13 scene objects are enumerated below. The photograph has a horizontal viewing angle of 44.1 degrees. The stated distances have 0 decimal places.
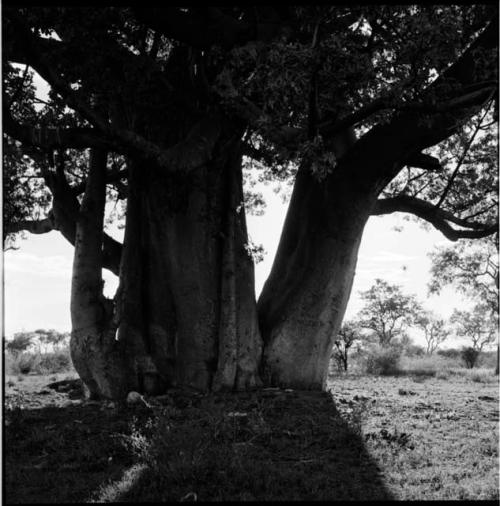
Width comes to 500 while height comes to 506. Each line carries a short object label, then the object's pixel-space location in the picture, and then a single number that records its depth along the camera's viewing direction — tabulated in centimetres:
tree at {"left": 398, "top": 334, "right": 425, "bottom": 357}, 4502
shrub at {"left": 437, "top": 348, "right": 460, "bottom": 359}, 4585
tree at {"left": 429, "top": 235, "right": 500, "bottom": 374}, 2291
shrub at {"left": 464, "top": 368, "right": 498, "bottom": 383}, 1770
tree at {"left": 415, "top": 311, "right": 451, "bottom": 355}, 4919
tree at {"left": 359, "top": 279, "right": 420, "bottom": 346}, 4188
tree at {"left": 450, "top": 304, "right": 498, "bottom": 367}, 4497
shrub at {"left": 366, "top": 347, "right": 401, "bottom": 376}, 2030
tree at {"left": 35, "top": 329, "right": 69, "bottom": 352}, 4973
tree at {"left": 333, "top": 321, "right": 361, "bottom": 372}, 2372
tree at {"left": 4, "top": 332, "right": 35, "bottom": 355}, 3294
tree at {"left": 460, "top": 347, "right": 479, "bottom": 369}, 2875
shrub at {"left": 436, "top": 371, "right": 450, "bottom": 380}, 1762
